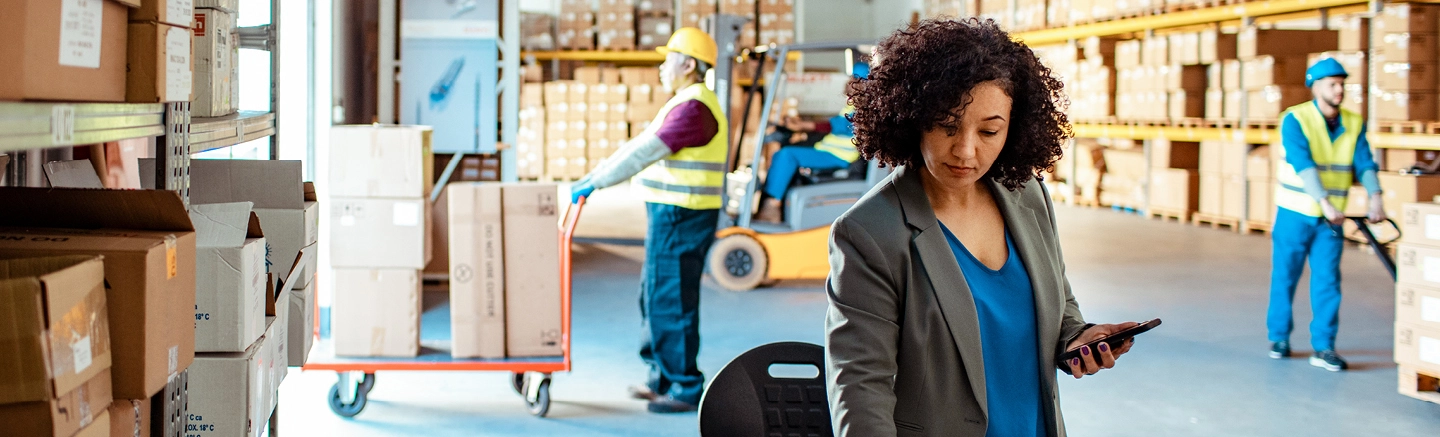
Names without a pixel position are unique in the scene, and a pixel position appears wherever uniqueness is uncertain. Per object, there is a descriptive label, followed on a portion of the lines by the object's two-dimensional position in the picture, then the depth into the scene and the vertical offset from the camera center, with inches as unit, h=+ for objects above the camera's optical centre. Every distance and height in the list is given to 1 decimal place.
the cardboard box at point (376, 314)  185.2 -21.9
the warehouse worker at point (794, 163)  334.3 +5.1
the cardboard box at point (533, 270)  185.3 -14.9
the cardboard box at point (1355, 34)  383.2 +49.7
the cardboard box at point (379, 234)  183.2 -9.0
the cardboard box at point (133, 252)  62.9 -4.3
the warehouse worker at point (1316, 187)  223.9 -1.0
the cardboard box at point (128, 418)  65.4 -14.2
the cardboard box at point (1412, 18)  348.8 +50.2
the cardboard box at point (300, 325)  112.7 -14.6
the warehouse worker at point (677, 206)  186.4 -4.3
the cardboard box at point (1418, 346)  189.0 -26.5
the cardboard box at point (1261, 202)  432.5 -6.7
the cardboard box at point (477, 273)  184.1 -15.3
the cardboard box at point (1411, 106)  356.5 +24.3
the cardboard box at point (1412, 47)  350.5 +41.6
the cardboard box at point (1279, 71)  422.6 +41.2
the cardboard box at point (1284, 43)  427.2 +52.0
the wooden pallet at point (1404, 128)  357.7 +17.9
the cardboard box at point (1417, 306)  187.9 -19.7
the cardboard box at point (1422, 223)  186.1 -6.1
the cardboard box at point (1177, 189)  485.7 -2.5
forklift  323.9 -16.0
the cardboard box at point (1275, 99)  419.2 +30.8
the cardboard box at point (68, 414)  53.5 -11.5
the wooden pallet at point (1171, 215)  488.7 -13.6
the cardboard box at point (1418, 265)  186.5 -13.0
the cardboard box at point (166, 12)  68.8 +9.9
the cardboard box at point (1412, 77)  353.1 +33.0
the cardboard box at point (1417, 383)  194.7 -33.3
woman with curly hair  70.9 -5.1
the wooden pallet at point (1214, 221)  460.4 -15.2
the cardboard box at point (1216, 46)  451.3 +53.5
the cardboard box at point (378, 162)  181.5 +2.3
